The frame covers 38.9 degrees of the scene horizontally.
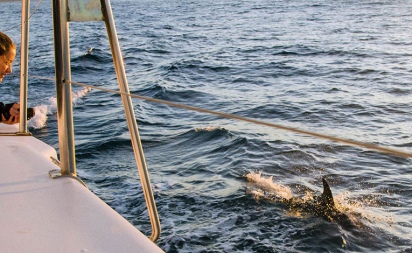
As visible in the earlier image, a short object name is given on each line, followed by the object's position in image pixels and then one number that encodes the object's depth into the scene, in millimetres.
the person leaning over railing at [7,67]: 3195
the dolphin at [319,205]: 7184
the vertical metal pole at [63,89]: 2326
